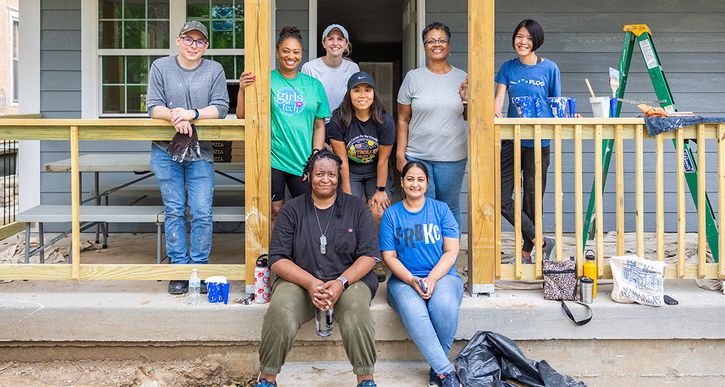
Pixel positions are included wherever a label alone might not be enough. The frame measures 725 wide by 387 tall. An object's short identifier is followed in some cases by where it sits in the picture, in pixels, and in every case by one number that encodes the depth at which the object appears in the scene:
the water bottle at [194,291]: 3.69
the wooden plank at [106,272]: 3.78
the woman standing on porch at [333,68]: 4.40
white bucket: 3.92
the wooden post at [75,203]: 3.72
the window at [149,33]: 5.93
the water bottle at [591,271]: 3.80
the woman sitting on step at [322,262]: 3.27
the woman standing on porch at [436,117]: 3.98
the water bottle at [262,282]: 3.67
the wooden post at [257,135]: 3.68
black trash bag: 3.44
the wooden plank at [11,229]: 4.86
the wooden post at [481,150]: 3.73
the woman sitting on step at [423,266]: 3.43
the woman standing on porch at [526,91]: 4.11
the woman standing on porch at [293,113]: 3.89
